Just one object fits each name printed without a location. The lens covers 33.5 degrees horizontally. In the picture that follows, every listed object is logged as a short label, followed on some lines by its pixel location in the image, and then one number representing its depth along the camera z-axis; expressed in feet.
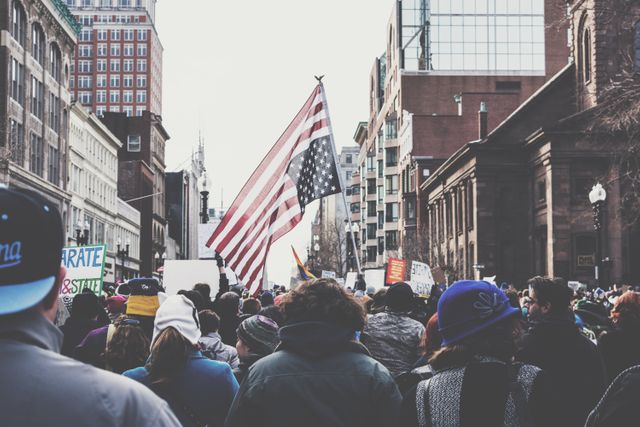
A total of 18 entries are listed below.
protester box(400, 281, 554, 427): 14.49
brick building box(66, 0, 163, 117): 577.84
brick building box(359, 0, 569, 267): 334.03
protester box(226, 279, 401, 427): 16.31
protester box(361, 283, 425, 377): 29.22
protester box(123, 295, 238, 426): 19.35
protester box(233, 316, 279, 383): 24.62
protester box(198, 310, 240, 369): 30.60
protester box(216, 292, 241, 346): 41.39
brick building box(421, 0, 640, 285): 190.60
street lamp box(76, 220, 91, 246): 154.59
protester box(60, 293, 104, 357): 34.01
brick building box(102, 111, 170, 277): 380.37
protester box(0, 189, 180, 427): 8.18
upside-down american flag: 46.80
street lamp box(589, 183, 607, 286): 91.09
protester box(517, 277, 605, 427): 22.27
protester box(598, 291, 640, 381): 26.81
